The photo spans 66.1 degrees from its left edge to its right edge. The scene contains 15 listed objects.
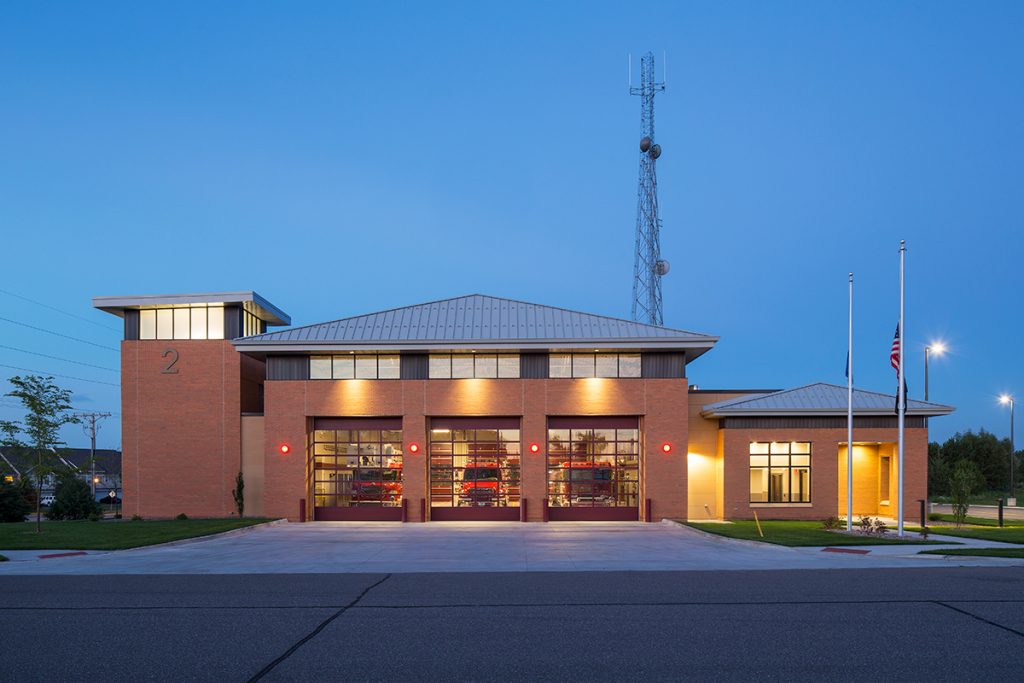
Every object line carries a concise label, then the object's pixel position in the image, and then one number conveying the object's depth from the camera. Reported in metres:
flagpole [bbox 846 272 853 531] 27.09
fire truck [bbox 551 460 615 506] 34.34
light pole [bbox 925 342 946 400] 41.28
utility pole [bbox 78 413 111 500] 71.88
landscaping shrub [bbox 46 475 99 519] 38.62
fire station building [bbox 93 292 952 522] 33.50
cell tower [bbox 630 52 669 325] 49.88
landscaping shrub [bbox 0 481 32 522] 38.75
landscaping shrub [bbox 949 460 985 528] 29.27
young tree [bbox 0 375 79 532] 29.33
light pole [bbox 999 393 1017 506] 52.13
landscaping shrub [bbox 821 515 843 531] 28.38
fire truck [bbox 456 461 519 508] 34.19
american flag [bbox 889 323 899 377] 26.36
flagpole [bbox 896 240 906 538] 24.94
